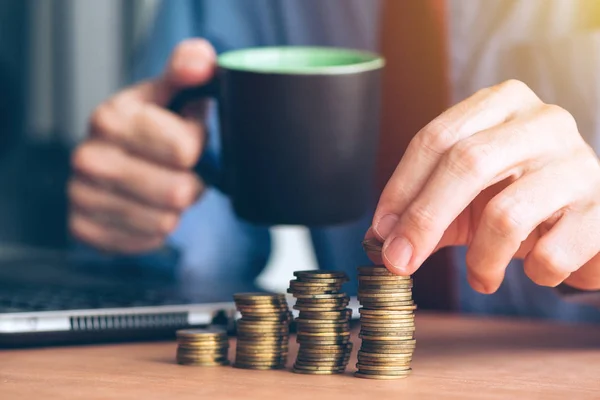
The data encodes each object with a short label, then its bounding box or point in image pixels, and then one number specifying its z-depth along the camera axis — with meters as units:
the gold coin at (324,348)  0.60
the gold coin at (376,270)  0.60
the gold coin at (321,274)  0.60
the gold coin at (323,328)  0.60
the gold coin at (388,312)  0.60
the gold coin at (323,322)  0.61
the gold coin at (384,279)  0.60
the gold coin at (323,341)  0.60
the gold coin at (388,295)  0.60
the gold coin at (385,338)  0.60
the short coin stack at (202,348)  0.63
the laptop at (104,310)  0.65
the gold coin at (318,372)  0.60
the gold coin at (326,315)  0.61
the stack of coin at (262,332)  0.62
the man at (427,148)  0.61
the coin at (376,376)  0.60
